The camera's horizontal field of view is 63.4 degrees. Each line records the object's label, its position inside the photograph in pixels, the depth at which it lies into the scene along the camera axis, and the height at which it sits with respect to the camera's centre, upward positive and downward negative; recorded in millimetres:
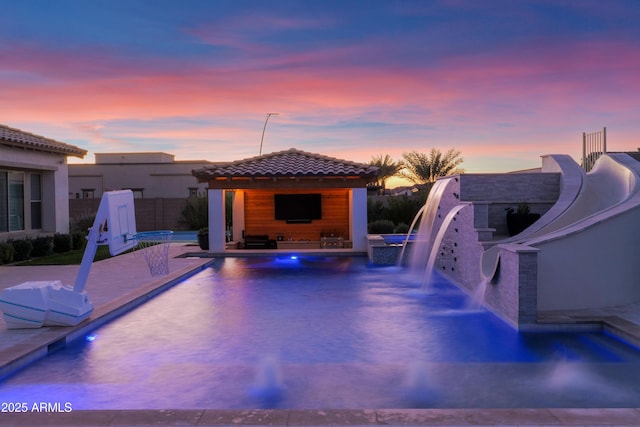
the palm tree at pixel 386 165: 40344 +3235
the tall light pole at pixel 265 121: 33750 +5898
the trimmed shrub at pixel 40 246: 17969 -1211
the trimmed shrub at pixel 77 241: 20625 -1208
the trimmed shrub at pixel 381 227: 26125 -1049
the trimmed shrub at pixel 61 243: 19406 -1190
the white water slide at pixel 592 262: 8586 -985
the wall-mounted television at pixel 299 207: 22469 +14
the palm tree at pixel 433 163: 36188 +2981
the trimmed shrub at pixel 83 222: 27055 -592
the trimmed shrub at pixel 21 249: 16906 -1237
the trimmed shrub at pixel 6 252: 16023 -1264
